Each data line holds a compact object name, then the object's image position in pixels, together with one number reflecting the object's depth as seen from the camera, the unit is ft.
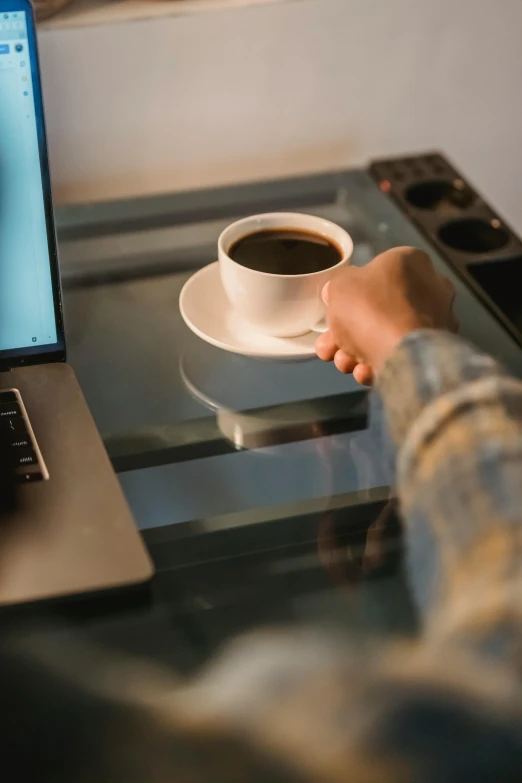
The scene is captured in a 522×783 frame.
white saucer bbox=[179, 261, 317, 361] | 4.22
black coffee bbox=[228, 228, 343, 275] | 4.32
